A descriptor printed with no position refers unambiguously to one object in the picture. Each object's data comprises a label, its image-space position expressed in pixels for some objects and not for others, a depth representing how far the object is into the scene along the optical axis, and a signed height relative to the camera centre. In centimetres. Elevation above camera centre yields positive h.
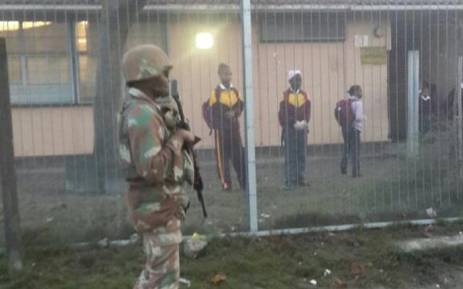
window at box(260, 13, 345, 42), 636 +59
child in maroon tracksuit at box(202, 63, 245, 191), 634 -34
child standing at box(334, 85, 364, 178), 666 -36
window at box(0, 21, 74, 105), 602 +32
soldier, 388 -46
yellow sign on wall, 659 +30
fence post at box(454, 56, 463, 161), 695 -28
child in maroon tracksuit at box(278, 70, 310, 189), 650 -39
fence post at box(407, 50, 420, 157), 680 -21
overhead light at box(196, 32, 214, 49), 627 +48
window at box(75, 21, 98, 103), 612 +33
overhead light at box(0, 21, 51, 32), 598 +65
